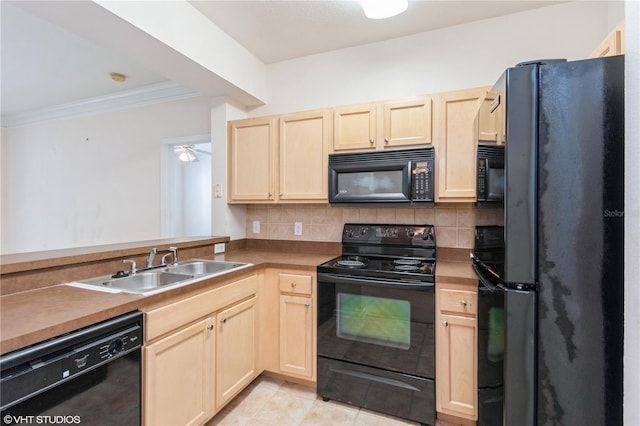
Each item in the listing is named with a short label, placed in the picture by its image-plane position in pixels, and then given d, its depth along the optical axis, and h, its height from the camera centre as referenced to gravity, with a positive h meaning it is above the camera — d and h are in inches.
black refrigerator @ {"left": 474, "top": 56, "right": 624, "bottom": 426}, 41.1 -4.6
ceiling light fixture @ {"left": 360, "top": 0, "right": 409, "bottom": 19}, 65.8 +45.7
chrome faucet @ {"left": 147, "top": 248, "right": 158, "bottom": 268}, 73.3 -11.4
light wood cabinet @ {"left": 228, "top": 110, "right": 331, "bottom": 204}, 93.6 +17.6
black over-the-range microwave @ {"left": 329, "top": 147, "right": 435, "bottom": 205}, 79.4 +9.7
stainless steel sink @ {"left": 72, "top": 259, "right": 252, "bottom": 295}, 58.0 -15.1
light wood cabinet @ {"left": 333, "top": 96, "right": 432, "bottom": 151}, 81.8 +24.9
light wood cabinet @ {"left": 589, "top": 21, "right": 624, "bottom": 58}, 47.6 +28.3
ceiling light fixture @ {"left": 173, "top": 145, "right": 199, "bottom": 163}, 134.1 +26.8
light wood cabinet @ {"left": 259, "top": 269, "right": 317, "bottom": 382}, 81.0 -31.5
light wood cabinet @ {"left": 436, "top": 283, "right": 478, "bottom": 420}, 66.1 -31.6
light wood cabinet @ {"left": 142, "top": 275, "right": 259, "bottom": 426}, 53.2 -30.1
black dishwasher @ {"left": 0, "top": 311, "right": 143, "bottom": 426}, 35.5 -22.6
